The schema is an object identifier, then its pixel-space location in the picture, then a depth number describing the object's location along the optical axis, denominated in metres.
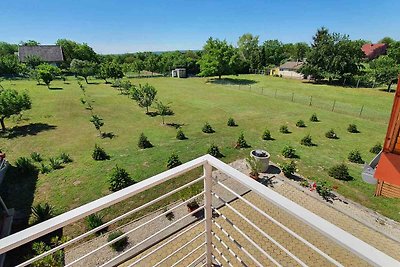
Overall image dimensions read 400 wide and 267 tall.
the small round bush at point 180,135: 13.31
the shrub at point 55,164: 9.99
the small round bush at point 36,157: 10.62
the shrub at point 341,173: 8.96
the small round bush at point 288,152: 10.76
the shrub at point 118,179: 8.23
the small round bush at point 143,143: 12.16
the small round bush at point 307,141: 12.52
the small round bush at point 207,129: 14.47
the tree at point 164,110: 16.69
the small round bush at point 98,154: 10.68
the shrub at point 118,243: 5.56
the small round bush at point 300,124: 15.54
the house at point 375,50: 69.75
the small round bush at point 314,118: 16.70
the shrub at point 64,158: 10.57
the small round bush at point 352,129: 14.57
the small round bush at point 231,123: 15.97
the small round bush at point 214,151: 10.78
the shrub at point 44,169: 9.70
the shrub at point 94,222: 6.24
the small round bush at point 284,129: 14.48
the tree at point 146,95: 18.05
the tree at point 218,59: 38.16
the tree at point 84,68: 36.59
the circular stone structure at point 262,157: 9.03
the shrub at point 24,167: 9.44
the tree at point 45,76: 28.27
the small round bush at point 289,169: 8.86
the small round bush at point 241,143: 11.98
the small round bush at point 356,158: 10.54
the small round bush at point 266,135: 13.32
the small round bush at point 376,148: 11.22
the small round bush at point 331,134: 13.62
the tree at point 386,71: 27.73
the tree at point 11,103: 13.41
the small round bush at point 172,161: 9.78
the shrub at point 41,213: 6.81
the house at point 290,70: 43.70
